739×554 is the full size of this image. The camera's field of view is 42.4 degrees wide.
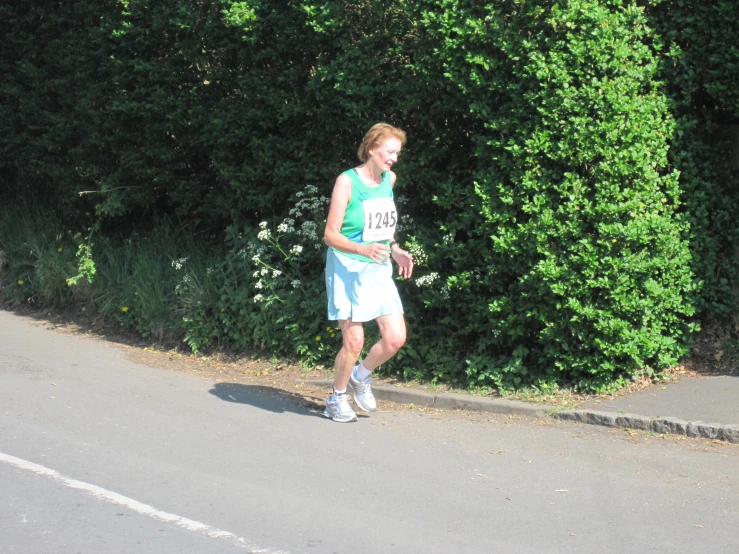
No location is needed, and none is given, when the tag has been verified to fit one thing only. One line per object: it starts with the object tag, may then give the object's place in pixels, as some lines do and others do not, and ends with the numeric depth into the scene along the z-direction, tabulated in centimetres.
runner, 662
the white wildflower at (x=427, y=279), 784
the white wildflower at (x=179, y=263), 993
